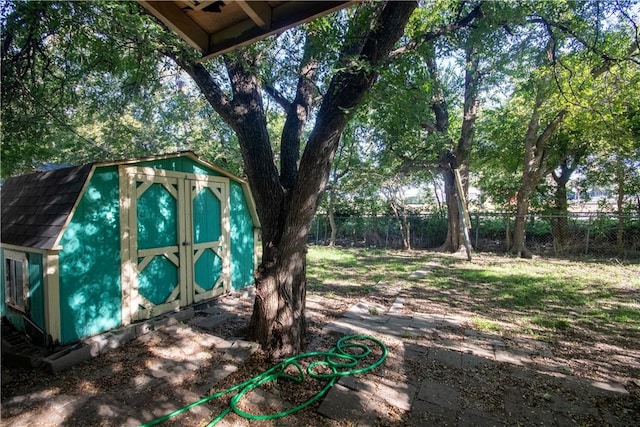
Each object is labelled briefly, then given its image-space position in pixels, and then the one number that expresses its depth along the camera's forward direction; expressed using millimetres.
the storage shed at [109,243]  3447
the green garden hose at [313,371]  2435
